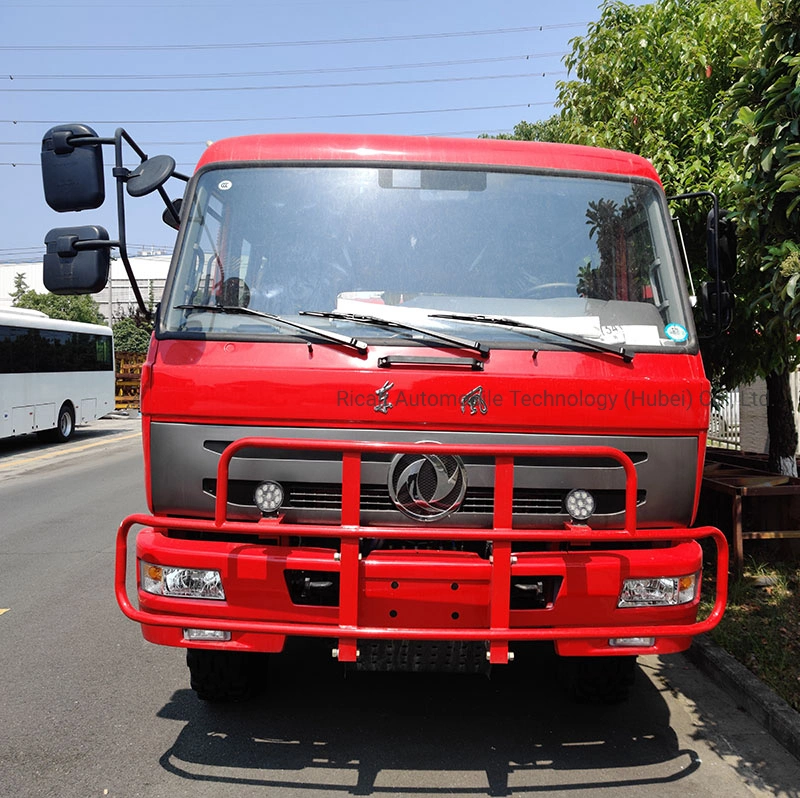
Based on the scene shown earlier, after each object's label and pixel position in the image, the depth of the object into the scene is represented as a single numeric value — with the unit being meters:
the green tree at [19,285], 73.07
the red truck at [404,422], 3.20
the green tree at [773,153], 3.69
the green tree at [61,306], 60.06
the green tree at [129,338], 43.34
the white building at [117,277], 76.69
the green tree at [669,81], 6.57
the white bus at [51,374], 16.91
